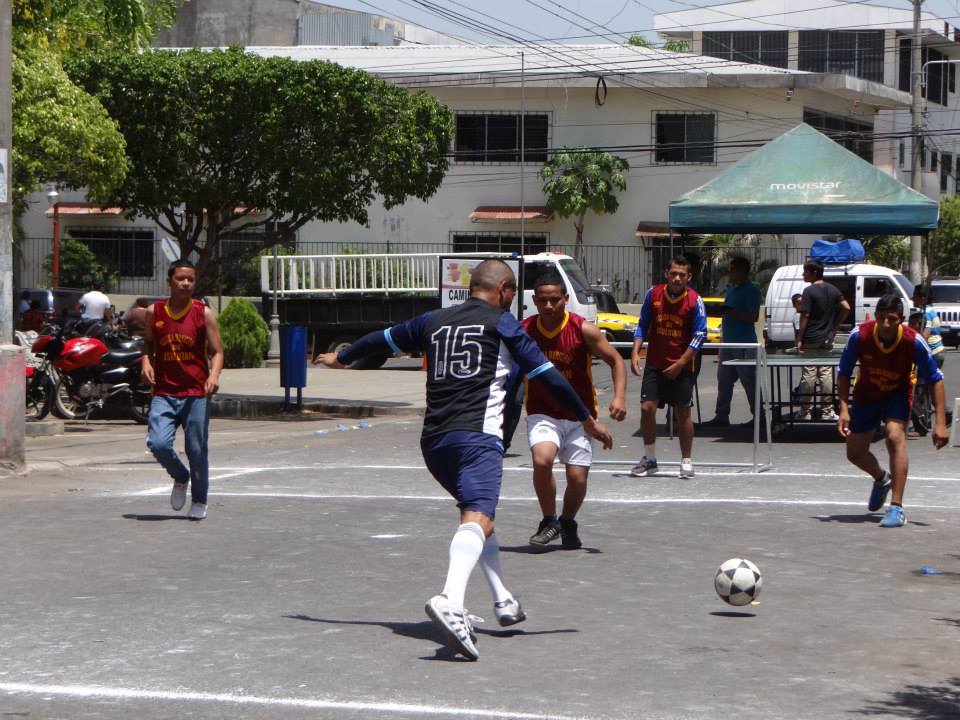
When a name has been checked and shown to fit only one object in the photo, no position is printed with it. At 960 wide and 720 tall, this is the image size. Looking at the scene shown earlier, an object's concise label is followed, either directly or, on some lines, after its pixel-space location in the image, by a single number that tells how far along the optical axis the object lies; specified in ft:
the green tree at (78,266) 147.23
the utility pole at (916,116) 135.95
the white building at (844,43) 201.98
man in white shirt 79.87
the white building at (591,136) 153.07
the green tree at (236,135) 76.59
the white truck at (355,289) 103.45
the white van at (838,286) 91.85
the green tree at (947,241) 183.52
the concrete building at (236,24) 182.80
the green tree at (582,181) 151.02
